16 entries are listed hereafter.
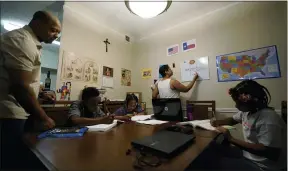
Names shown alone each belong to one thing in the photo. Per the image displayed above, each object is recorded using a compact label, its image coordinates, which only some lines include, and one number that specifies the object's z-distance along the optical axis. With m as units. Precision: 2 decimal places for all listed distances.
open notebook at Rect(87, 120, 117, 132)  0.93
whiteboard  2.28
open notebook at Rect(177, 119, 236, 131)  0.98
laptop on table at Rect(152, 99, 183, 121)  1.35
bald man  0.75
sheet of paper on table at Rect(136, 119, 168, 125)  1.19
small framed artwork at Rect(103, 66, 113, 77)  2.64
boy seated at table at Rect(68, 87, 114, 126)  1.31
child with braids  0.81
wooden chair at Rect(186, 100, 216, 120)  2.00
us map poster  1.76
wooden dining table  0.43
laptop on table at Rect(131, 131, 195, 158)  0.49
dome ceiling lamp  1.53
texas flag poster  2.45
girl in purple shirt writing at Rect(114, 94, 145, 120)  1.89
